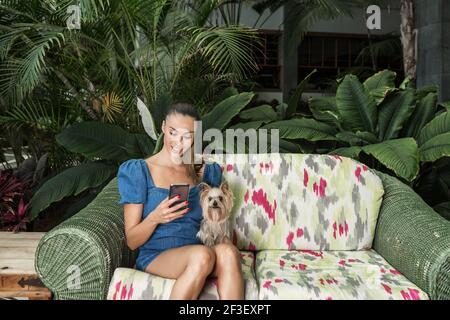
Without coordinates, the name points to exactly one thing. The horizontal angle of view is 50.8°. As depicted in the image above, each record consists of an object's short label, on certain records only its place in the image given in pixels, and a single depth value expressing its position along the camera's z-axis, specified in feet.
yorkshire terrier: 6.29
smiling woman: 5.57
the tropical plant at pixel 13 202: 10.65
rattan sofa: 5.84
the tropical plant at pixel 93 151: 9.98
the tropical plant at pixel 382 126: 10.23
